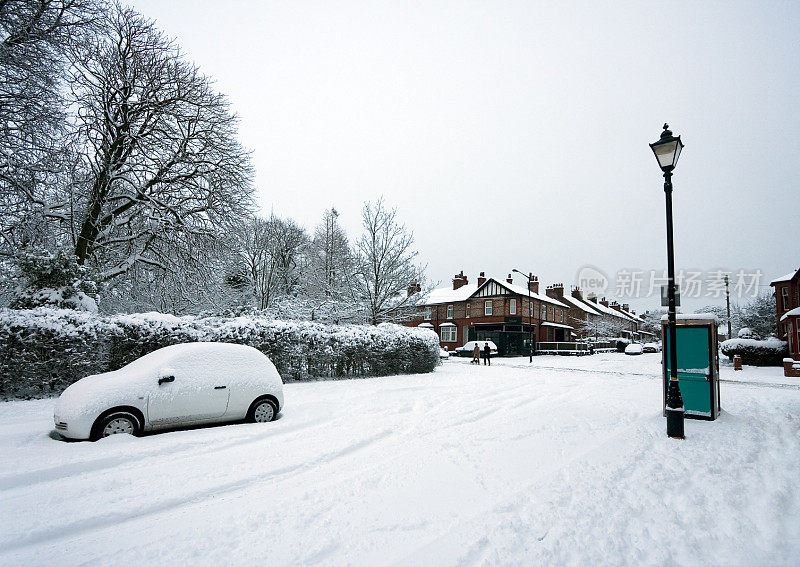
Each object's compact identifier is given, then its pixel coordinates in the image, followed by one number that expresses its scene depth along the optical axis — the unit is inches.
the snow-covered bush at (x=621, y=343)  2292.1
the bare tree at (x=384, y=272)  990.4
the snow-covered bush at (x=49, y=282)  452.8
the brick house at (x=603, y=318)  2625.5
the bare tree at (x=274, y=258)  1369.3
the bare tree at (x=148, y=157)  595.2
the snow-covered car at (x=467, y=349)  1526.5
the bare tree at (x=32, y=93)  409.4
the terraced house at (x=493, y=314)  1878.7
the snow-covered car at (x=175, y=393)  258.1
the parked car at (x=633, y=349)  1932.8
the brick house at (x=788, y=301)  1035.3
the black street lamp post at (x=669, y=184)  294.2
